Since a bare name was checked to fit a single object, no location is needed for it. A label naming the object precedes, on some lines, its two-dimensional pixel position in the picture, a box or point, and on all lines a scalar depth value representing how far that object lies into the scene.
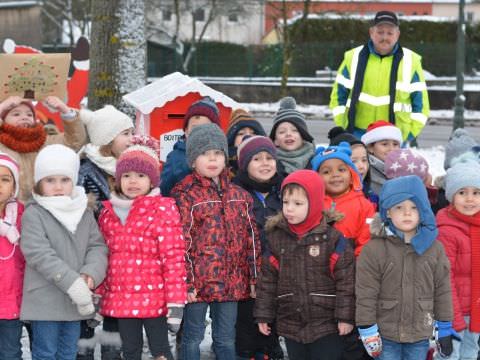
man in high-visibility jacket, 6.35
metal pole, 17.52
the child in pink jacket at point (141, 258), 4.57
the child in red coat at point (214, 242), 4.81
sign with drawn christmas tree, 5.21
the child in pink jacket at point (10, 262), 4.56
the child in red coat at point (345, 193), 4.88
